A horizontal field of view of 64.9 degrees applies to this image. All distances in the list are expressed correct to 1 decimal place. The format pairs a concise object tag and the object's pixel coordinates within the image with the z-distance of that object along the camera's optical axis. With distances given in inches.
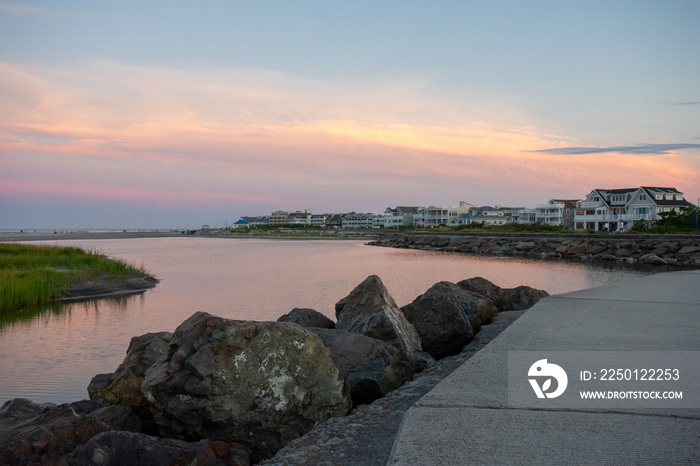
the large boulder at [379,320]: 297.9
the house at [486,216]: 5142.7
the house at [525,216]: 4746.8
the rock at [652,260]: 1523.9
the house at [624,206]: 3058.6
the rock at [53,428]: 185.5
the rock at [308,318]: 359.3
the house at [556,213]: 4128.9
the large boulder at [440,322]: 351.9
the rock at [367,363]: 244.8
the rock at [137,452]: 156.3
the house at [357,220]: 7281.5
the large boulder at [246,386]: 199.5
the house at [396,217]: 6348.4
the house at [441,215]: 5570.9
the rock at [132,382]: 249.6
